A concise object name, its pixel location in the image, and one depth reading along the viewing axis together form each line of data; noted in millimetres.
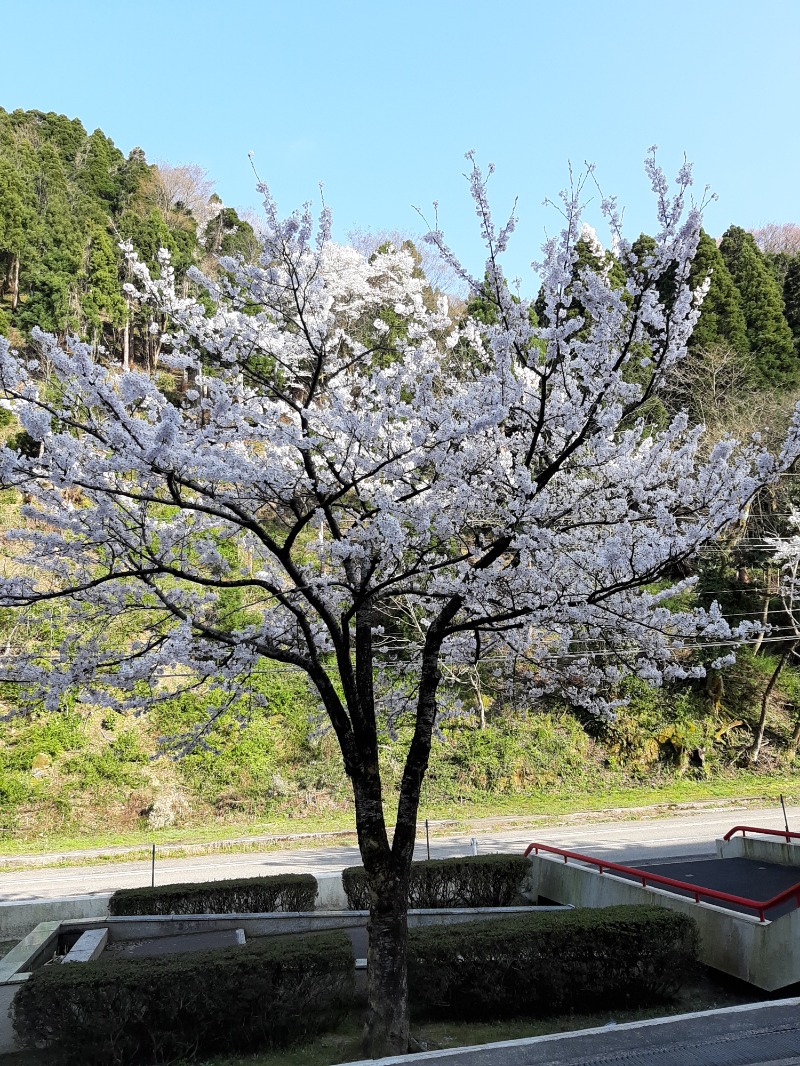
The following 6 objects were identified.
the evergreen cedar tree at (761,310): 29547
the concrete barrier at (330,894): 10375
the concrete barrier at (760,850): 10398
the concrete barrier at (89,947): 7617
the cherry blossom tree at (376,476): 5184
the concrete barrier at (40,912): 9453
